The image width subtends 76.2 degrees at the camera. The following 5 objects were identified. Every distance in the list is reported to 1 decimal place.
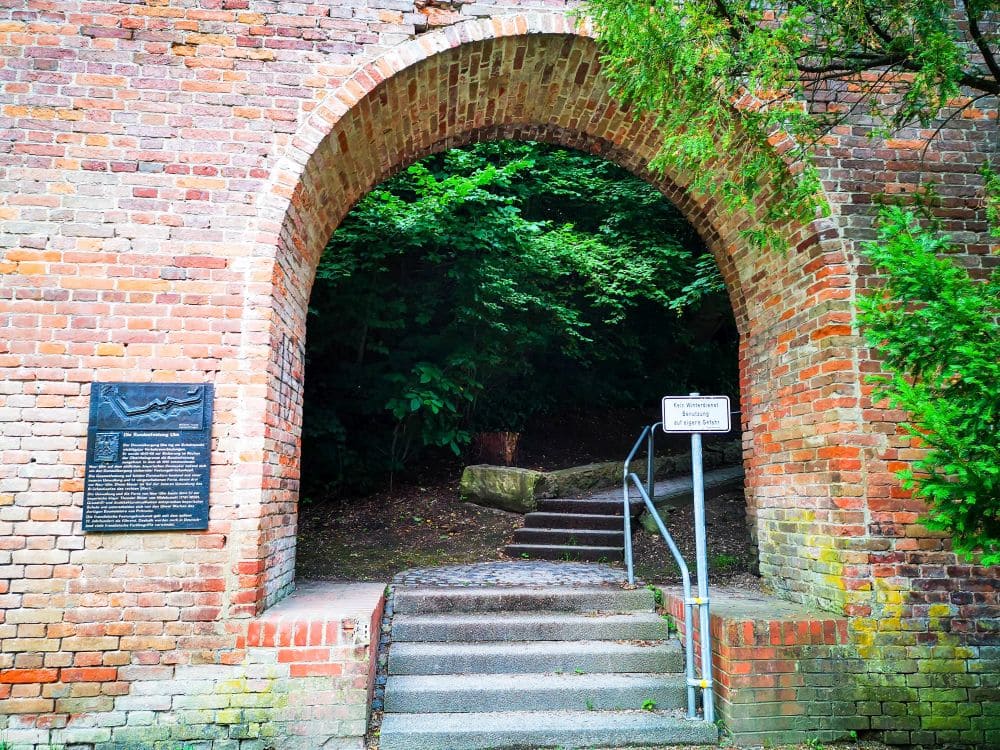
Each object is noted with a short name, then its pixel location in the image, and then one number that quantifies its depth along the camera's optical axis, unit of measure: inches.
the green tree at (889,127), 123.3
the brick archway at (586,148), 169.2
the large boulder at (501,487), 339.6
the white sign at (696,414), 164.1
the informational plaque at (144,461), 149.7
